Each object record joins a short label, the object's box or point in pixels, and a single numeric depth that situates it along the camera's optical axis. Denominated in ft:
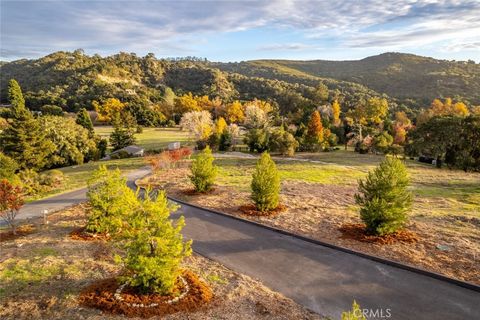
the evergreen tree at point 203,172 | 63.06
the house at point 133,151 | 134.21
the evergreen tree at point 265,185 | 51.88
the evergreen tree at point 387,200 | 41.50
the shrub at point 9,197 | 43.86
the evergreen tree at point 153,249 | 26.91
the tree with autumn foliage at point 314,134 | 150.20
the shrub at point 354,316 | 15.75
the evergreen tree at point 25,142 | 110.73
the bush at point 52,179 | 79.44
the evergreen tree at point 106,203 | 41.19
